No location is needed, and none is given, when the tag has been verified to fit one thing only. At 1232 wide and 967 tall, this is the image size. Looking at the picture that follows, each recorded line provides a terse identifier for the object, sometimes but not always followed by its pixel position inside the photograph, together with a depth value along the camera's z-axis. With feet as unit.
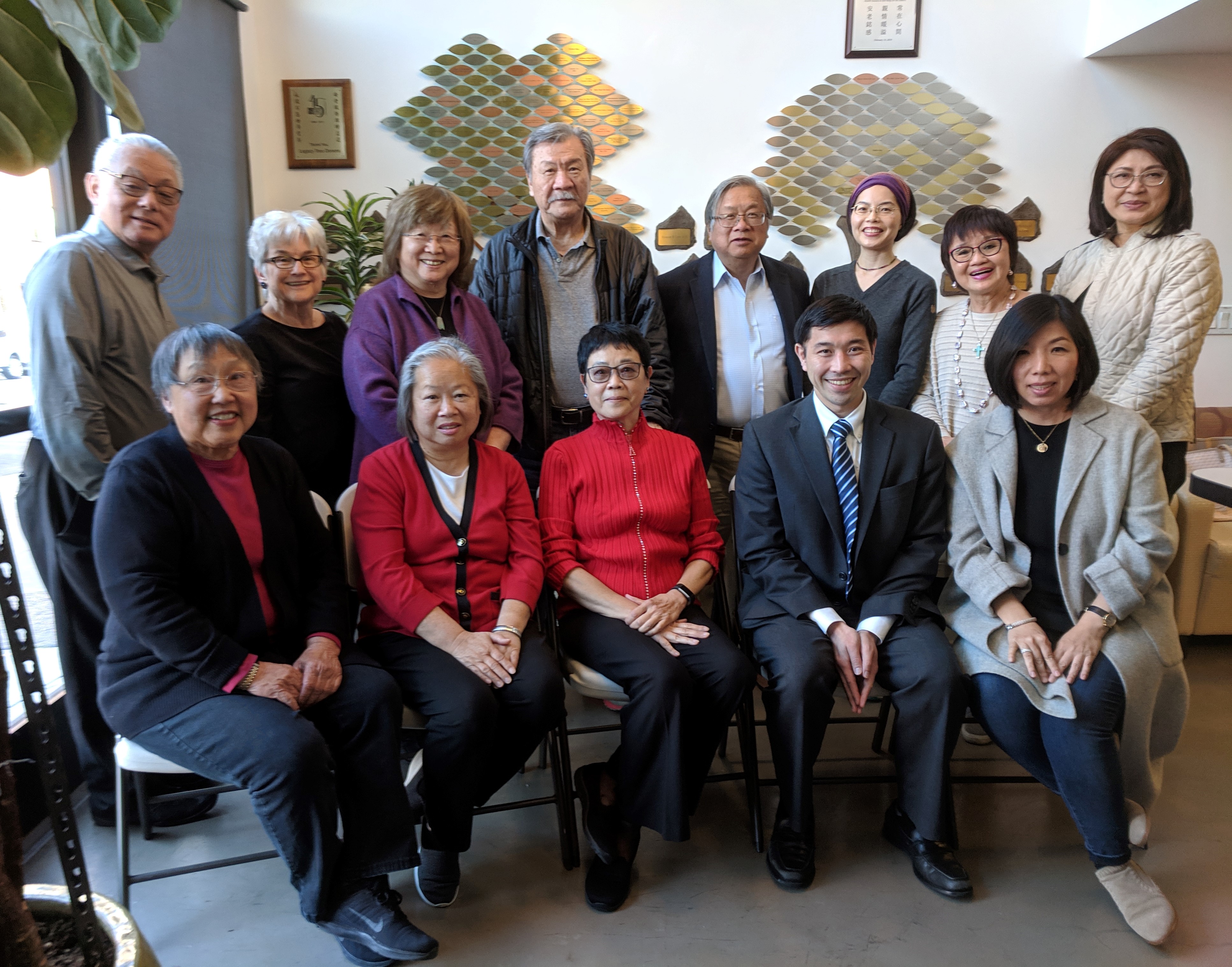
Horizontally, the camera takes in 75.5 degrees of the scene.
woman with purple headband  8.71
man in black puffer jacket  8.79
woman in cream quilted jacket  7.78
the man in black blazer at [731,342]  9.11
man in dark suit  6.66
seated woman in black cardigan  5.62
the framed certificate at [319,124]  13.21
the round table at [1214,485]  8.27
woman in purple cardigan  7.73
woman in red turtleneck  6.61
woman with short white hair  7.75
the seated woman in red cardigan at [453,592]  6.36
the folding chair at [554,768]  6.97
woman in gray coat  6.45
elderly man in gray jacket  6.34
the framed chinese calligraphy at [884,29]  12.91
